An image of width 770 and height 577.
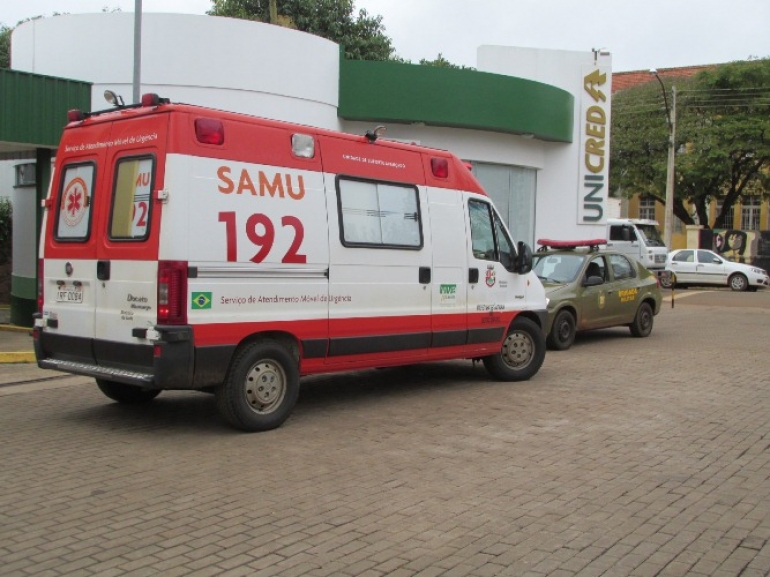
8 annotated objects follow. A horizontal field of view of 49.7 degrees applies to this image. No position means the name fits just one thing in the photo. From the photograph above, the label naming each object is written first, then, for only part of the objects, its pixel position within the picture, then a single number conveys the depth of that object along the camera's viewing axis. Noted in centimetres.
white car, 3014
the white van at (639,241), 2977
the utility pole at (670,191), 3238
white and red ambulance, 666
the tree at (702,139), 4281
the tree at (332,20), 3547
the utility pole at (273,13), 2395
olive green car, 1309
